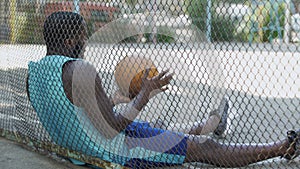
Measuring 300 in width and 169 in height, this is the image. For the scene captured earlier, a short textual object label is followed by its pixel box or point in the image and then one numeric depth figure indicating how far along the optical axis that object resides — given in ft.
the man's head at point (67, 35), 8.11
